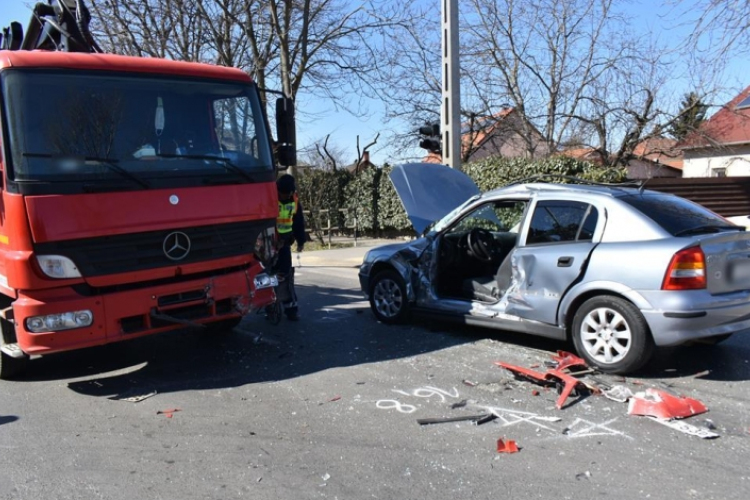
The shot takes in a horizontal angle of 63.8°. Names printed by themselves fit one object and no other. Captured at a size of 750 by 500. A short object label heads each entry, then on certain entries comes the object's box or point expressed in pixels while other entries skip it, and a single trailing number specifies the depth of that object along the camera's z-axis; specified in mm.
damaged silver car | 4688
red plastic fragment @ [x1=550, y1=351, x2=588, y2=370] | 5121
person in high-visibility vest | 7375
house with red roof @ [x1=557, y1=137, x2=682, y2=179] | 20203
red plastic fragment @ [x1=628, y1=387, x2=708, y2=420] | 4223
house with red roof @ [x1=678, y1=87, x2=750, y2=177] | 19797
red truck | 4621
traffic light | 12367
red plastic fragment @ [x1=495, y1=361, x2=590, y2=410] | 4547
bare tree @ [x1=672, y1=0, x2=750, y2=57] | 9339
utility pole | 11539
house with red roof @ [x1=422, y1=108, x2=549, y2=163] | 22156
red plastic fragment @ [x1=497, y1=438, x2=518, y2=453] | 3777
